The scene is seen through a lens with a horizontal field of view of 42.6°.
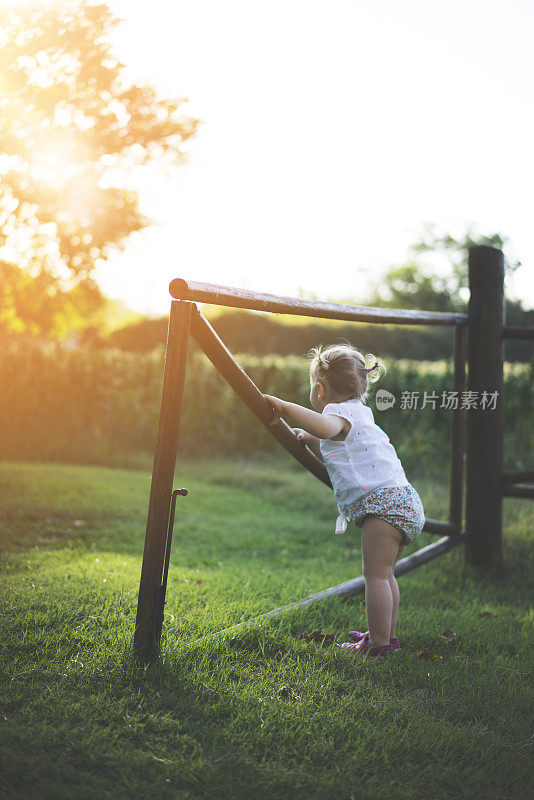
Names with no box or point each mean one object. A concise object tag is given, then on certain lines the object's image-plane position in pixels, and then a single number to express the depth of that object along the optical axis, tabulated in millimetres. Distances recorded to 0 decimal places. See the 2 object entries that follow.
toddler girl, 2750
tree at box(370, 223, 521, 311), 30406
